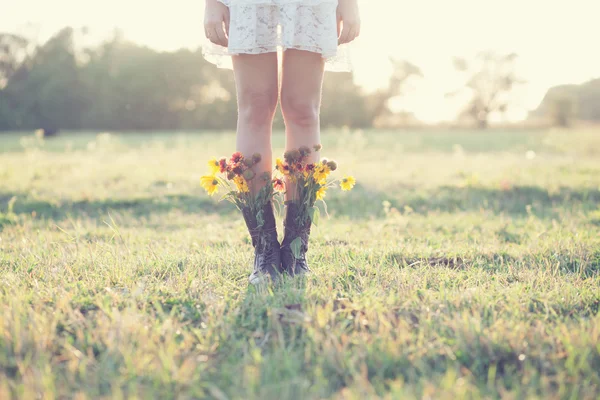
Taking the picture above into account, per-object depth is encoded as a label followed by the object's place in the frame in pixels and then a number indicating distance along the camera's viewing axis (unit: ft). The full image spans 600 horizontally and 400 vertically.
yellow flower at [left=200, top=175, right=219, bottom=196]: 8.19
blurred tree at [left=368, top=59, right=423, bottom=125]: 137.80
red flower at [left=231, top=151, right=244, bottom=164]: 8.23
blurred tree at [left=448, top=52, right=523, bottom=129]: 169.17
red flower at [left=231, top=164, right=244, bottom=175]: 8.20
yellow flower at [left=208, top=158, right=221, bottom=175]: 8.27
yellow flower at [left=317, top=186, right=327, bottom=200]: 8.52
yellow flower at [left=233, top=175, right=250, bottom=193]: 8.25
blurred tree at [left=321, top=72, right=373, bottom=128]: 121.29
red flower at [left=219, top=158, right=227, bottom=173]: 8.22
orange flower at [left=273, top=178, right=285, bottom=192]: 8.62
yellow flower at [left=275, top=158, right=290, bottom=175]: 8.38
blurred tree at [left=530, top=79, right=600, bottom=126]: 134.92
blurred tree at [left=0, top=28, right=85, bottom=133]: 114.42
